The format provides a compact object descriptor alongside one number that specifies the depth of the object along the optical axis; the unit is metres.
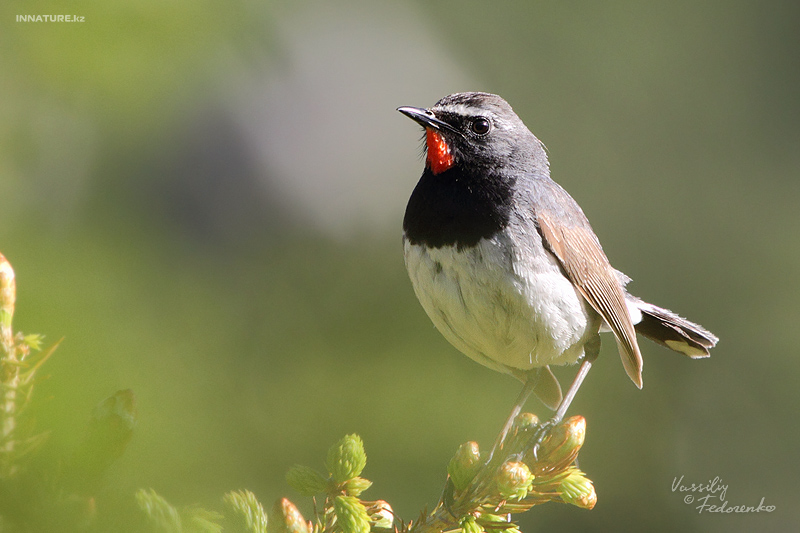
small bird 3.41
